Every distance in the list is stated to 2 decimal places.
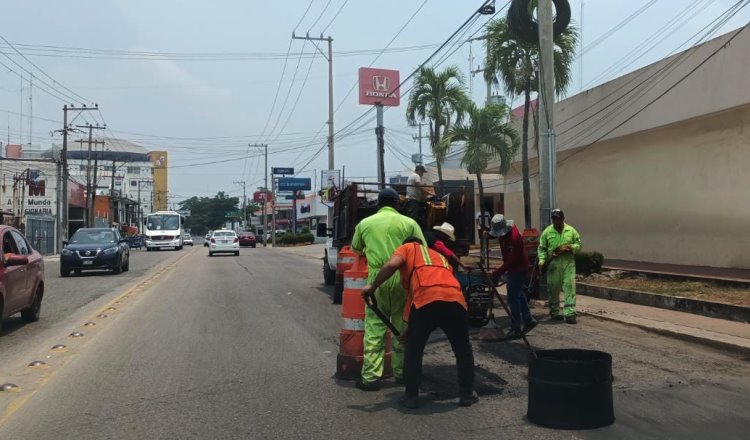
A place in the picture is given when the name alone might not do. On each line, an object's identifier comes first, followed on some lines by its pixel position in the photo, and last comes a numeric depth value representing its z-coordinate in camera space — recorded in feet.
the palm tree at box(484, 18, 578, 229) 56.59
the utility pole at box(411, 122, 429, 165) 167.57
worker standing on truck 36.32
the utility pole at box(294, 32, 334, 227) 124.88
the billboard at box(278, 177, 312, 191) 256.73
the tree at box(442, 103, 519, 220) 72.28
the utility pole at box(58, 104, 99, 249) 144.17
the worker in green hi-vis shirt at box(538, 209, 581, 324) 33.68
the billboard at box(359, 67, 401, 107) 142.51
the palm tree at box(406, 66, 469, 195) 82.33
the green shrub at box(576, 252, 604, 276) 50.03
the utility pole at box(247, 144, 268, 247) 225.43
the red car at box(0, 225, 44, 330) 29.45
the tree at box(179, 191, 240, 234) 506.07
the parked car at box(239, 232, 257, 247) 194.21
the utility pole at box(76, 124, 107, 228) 179.93
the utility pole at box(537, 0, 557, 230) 42.88
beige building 47.21
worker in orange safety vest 17.69
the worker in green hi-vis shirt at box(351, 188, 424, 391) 19.66
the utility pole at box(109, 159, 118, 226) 224.04
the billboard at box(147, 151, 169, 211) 520.71
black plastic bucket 15.79
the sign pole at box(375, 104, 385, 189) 97.66
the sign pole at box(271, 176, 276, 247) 199.11
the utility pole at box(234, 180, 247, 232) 399.93
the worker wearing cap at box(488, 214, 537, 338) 30.01
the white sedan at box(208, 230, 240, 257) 124.67
